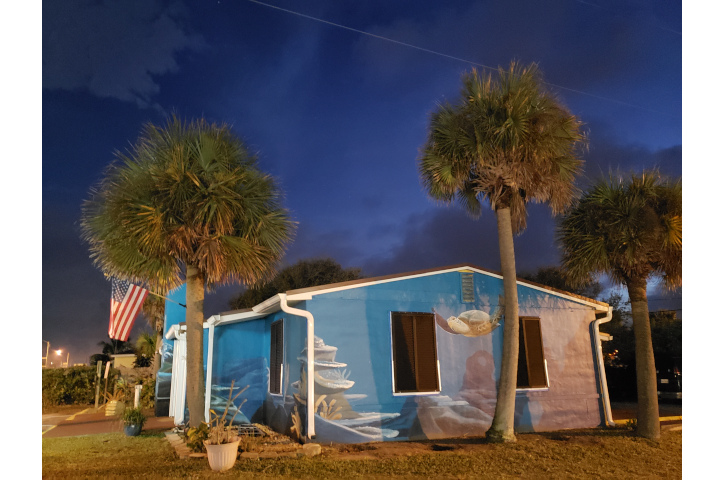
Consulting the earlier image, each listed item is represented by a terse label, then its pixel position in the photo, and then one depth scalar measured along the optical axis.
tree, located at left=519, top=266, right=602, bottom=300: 30.58
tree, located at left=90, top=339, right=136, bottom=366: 44.90
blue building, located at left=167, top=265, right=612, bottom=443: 9.42
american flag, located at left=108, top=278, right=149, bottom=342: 15.95
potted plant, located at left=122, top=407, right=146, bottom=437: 11.86
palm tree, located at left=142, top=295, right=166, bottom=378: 26.92
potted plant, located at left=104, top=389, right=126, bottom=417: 13.63
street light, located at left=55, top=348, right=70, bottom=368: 25.13
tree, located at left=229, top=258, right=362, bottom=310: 30.66
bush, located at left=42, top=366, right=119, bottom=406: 23.20
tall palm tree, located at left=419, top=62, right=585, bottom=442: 9.48
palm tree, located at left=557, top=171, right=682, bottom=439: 10.16
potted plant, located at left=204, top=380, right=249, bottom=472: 7.29
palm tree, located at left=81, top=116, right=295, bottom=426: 9.12
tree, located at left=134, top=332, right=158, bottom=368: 26.92
